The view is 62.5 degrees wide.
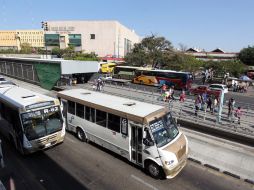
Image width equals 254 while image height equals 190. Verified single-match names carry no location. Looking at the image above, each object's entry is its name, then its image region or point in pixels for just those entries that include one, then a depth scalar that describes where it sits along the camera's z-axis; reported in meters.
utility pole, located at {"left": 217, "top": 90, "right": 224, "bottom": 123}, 13.89
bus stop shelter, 26.67
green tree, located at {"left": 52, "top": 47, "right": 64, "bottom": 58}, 79.12
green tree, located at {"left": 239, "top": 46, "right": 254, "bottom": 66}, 69.84
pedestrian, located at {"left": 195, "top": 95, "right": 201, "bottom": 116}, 15.81
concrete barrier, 11.83
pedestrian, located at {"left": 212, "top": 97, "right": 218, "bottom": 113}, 16.94
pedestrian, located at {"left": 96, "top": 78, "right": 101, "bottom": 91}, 26.42
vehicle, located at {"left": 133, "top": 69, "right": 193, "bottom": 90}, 32.09
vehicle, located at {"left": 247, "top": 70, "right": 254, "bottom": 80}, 48.53
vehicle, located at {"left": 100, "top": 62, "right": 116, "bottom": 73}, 50.44
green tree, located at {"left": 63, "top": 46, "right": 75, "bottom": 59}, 75.31
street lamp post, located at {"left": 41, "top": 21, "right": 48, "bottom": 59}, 40.39
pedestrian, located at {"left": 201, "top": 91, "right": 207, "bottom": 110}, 18.27
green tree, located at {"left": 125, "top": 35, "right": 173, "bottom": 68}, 56.59
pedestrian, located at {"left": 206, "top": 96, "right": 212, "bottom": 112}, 17.54
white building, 88.31
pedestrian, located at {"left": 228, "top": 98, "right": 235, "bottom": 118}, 15.30
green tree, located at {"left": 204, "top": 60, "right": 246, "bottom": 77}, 41.28
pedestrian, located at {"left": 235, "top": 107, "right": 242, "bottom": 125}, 14.09
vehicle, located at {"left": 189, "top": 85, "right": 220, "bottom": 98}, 27.39
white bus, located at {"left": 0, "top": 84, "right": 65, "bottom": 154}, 9.73
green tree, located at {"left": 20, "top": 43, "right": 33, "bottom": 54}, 98.30
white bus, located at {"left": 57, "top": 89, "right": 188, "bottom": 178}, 8.38
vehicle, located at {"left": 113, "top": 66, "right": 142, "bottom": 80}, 41.47
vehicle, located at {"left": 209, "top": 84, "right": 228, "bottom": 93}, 28.97
